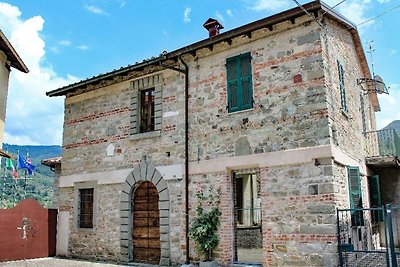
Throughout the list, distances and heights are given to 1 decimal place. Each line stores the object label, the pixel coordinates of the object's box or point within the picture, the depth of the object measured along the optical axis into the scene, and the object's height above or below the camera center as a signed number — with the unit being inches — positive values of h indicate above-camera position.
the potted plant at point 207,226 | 352.2 -25.9
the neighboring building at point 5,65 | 433.8 +171.2
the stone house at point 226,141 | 316.2 +59.0
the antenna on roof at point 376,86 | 490.6 +152.7
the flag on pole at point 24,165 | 724.0 +71.6
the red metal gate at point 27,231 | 447.8 -37.6
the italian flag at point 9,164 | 719.7 +73.4
